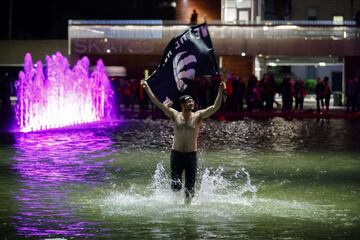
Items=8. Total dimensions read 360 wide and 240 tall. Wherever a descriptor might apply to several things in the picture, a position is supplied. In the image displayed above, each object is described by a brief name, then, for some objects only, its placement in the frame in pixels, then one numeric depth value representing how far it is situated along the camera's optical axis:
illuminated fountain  34.06
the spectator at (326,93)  41.62
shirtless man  12.53
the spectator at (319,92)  41.69
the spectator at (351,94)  41.78
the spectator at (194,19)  45.81
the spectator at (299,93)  43.44
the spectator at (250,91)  41.28
